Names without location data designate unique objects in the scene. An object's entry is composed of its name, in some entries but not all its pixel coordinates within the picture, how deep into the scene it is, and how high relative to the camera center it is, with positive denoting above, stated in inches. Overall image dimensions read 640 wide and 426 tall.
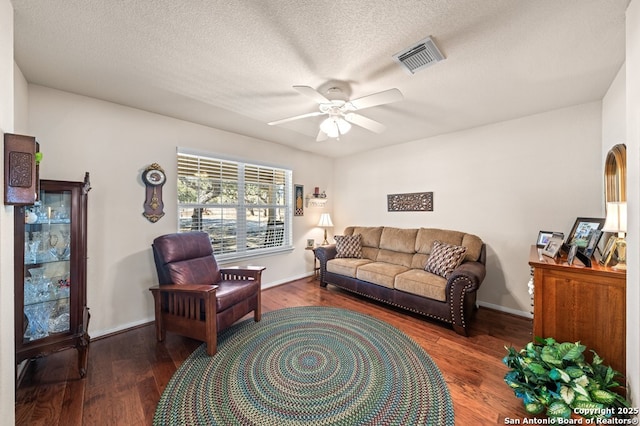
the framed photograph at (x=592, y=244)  75.2 -10.1
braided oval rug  59.6 -50.5
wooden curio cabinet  72.7 -19.1
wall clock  107.1 +9.3
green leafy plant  50.1 -38.8
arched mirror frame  71.1 +12.4
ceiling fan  71.6 +35.3
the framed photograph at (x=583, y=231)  80.0 -6.8
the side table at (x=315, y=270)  173.2 -43.8
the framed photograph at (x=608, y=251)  65.1 -11.1
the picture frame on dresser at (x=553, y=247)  74.1 -11.3
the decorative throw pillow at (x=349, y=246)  157.6 -23.0
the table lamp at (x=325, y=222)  182.2 -7.9
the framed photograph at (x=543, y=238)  99.8 -10.8
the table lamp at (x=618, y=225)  61.4 -3.4
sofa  100.4 -30.3
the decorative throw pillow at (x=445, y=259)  112.2 -22.8
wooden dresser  59.6 -25.0
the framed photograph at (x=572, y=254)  67.3 -12.0
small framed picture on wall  171.2 +7.7
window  124.9 +4.4
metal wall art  147.3 +6.4
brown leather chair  85.5 -31.5
